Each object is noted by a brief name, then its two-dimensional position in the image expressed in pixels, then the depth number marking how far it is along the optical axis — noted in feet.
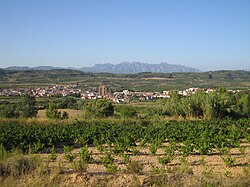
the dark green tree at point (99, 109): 106.01
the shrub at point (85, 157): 35.43
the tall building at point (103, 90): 294.33
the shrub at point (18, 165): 20.47
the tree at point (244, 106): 97.45
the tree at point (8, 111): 109.70
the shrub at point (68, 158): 34.07
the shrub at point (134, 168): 23.90
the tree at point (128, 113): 104.56
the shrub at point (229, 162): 34.37
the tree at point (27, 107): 124.88
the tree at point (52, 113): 103.72
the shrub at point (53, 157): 36.45
